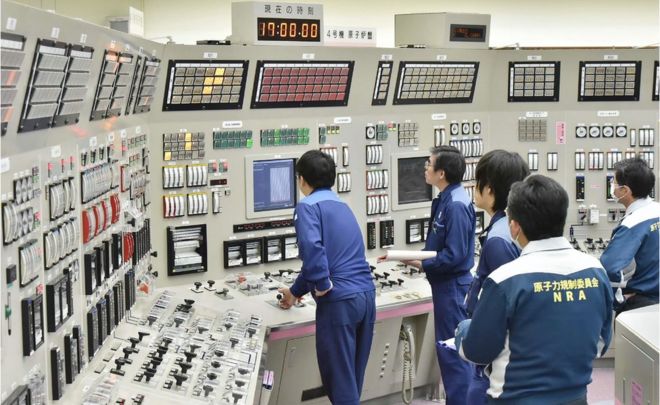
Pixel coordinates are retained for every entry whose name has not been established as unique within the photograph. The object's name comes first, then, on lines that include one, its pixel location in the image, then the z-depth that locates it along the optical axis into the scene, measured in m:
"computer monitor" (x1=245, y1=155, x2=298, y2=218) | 5.32
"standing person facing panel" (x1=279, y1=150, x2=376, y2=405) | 4.43
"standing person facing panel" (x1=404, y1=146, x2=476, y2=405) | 4.68
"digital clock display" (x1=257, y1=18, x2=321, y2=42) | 5.16
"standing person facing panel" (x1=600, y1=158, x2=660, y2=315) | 4.45
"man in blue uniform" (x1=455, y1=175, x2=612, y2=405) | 2.82
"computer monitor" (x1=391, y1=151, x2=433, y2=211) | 5.94
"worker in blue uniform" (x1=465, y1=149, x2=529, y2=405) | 3.38
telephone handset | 5.39
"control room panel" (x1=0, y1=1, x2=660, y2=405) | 2.85
